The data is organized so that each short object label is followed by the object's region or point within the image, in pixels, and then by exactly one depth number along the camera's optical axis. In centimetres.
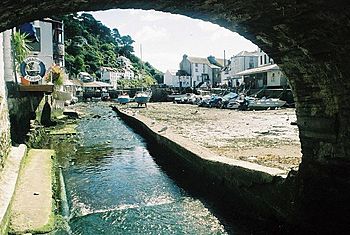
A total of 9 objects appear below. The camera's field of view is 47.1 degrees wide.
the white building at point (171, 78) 10341
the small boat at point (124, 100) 5895
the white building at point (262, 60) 6700
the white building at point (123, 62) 12795
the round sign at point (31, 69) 1734
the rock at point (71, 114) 3143
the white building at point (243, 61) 7794
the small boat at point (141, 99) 5056
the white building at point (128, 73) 12231
